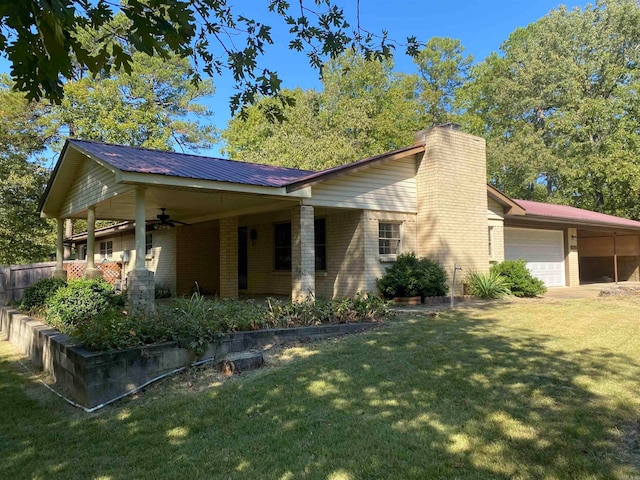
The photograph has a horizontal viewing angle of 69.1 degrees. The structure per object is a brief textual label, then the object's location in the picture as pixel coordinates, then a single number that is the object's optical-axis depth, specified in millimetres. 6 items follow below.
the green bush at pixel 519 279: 14305
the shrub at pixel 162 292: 16812
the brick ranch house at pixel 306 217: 10117
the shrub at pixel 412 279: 12438
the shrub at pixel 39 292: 10891
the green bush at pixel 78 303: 7996
